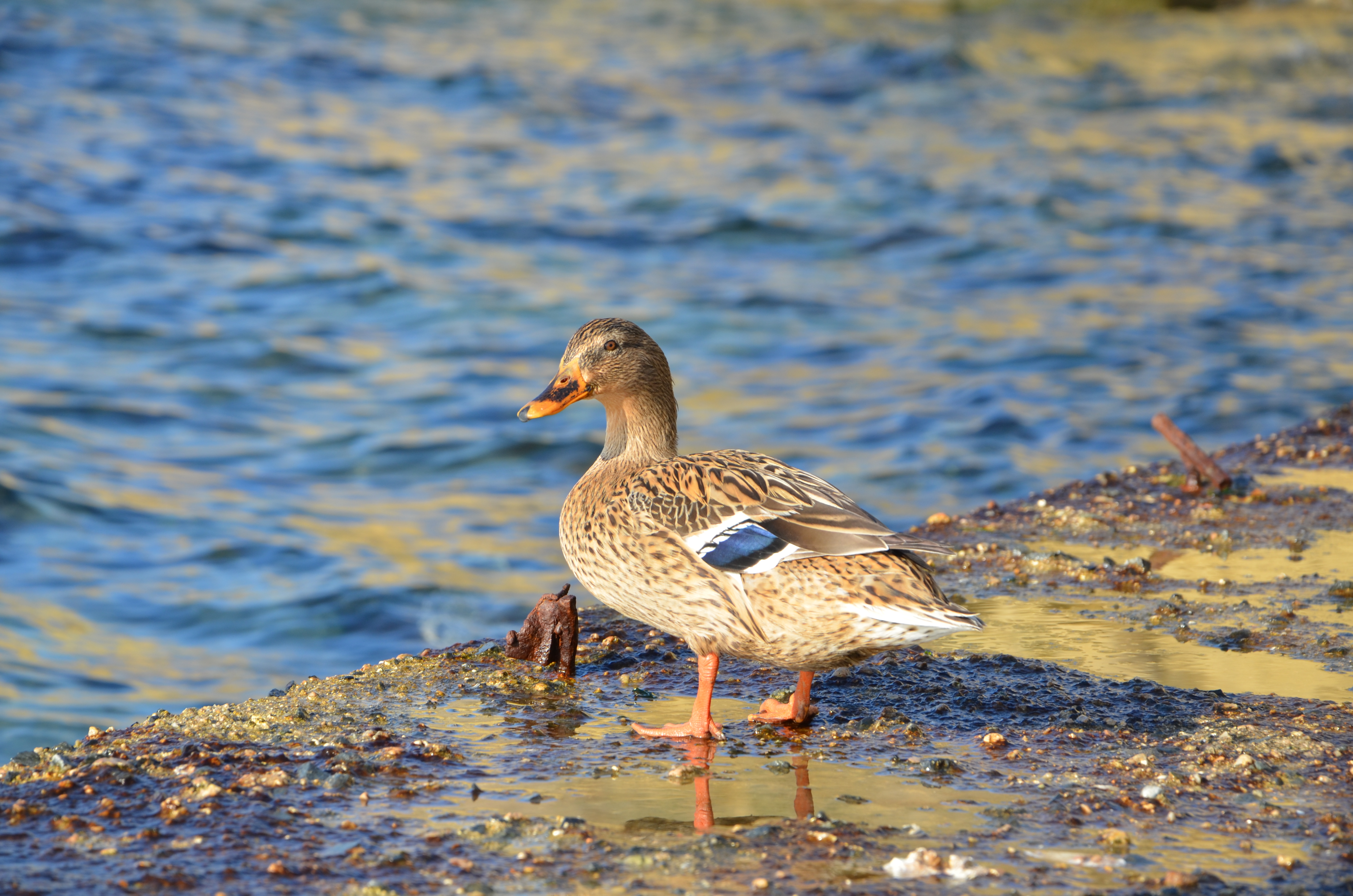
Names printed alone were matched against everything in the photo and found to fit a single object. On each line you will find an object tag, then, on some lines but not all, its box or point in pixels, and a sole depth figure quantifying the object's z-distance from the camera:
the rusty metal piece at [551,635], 9.22
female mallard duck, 7.85
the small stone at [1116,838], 6.73
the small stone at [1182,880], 6.25
